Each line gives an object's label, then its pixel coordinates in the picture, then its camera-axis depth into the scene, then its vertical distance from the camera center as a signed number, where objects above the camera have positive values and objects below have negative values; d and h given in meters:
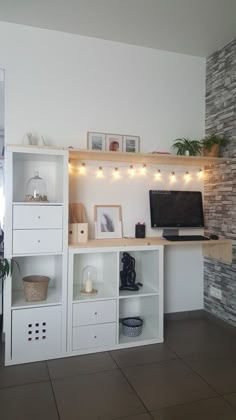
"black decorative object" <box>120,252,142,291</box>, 2.80 -0.59
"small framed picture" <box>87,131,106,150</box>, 2.84 +0.64
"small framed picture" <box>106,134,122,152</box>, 2.90 +0.63
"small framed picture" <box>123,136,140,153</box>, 2.96 +0.63
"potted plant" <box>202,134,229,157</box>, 2.94 +0.63
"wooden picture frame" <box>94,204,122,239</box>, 2.85 -0.11
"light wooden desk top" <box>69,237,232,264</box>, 2.51 -0.29
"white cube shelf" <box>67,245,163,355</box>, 2.44 -0.77
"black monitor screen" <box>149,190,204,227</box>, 2.98 +0.02
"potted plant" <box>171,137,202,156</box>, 3.00 +0.61
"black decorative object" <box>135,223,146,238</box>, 2.90 -0.20
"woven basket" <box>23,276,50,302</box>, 2.38 -0.62
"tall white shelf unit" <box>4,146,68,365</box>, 2.28 -0.33
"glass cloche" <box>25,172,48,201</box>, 2.64 +0.20
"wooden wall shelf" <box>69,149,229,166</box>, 2.60 +0.47
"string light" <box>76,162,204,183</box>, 2.86 +0.38
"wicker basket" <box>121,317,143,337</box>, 2.68 -1.02
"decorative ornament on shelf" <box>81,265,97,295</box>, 2.74 -0.60
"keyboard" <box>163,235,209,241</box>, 2.76 -0.25
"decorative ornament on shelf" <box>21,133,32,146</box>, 2.47 +0.56
